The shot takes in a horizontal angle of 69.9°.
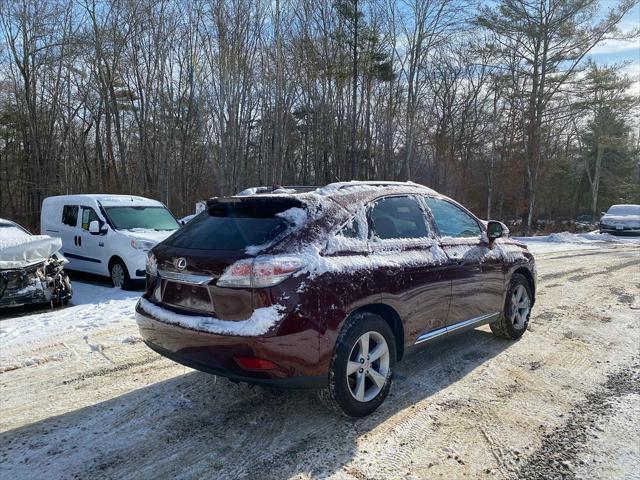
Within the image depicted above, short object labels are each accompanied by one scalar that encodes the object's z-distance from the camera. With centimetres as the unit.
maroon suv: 296
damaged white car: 643
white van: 848
